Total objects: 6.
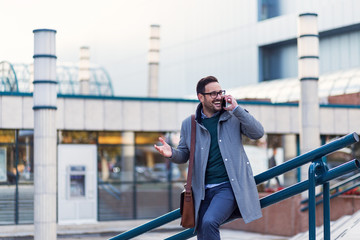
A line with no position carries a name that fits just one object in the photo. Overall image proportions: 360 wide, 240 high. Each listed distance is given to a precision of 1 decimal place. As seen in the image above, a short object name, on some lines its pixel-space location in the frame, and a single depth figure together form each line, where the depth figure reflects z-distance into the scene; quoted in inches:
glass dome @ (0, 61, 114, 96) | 1369.3
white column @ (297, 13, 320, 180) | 813.9
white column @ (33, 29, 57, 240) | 605.1
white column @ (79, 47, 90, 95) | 1416.1
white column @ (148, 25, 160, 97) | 1320.1
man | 188.2
